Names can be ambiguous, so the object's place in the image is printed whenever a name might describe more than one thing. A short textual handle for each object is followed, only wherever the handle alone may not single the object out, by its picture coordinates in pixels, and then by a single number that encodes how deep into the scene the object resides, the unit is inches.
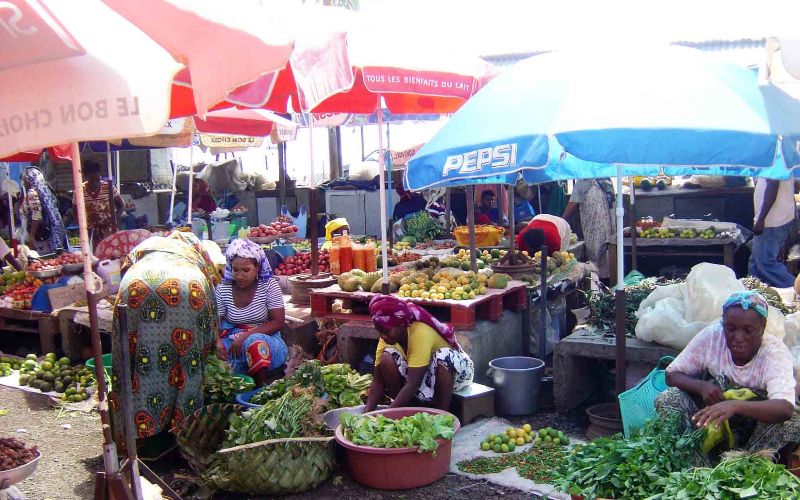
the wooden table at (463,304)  222.1
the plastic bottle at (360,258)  281.3
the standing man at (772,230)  309.3
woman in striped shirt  209.6
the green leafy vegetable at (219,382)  189.6
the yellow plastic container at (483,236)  348.8
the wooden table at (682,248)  363.3
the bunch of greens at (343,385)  192.9
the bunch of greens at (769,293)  198.4
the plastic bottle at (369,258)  280.5
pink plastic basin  158.7
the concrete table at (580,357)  190.2
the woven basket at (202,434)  170.2
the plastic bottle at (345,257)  282.4
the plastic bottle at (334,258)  283.1
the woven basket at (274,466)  156.2
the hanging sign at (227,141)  405.1
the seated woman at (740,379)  133.9
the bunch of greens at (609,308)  206.5
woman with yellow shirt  181.6
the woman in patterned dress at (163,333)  173.5
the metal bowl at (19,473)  132.9
